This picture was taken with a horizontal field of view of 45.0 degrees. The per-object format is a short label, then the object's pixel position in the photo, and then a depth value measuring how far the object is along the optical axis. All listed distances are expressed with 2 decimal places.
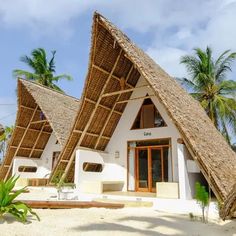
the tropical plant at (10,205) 5.02
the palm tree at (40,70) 24.79
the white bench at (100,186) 9.91
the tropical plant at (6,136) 21.06
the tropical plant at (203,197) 6.33
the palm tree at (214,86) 18.02
